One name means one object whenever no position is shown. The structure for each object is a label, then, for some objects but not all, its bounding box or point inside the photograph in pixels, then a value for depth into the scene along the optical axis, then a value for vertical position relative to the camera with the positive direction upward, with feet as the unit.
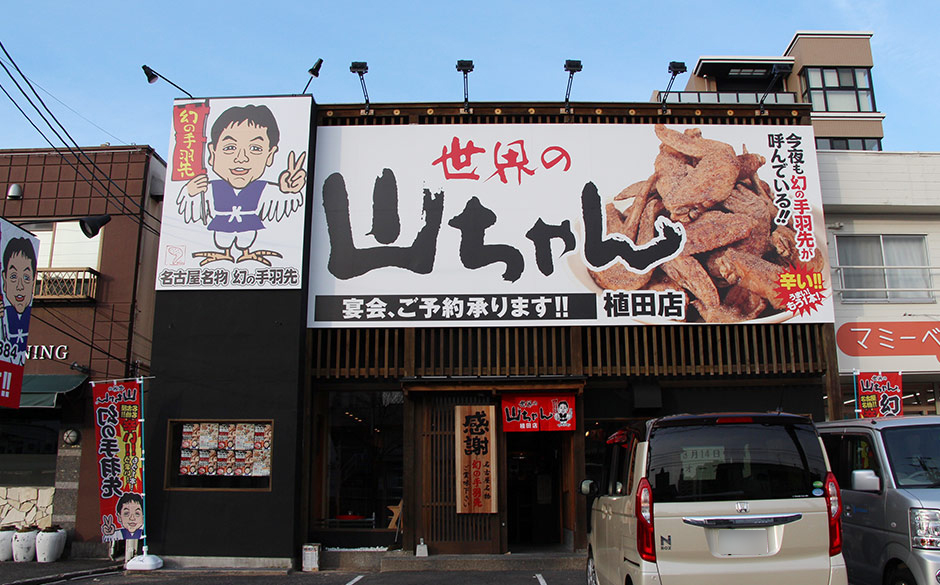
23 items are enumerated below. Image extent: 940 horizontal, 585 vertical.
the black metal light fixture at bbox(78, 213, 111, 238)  38.96 +12.47
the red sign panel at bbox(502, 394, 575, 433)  42.88 +2.25
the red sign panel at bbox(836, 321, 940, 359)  46.16 +6.87
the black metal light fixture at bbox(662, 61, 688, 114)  46.34 +24.38
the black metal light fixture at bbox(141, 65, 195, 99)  44.83 +23.50
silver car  21.21 -1.65
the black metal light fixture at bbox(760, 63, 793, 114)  48.01 +26.25
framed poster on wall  41.73 -0.01
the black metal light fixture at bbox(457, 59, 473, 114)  46.70 +24.69
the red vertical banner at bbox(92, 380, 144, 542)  40.09 -0.17
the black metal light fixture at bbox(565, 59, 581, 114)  45.98 +24.23
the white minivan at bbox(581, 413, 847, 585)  18.15 -1.42
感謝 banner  41.63 -0.45
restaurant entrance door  48.26 -2.46
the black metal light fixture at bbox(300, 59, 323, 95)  46.65 +24.60
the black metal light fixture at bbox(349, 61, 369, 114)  46.65 +24.60
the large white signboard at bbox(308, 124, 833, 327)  43.93 +13.86
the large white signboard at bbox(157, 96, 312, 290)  43.91 +15.99
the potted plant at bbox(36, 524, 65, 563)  42.42 -5.22
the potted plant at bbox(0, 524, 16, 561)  43.32 -5.39
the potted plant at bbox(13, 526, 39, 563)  42.88 -5.30
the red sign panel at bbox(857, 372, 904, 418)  43.98 +3.14
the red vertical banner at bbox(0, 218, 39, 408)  31.81 +7.09
